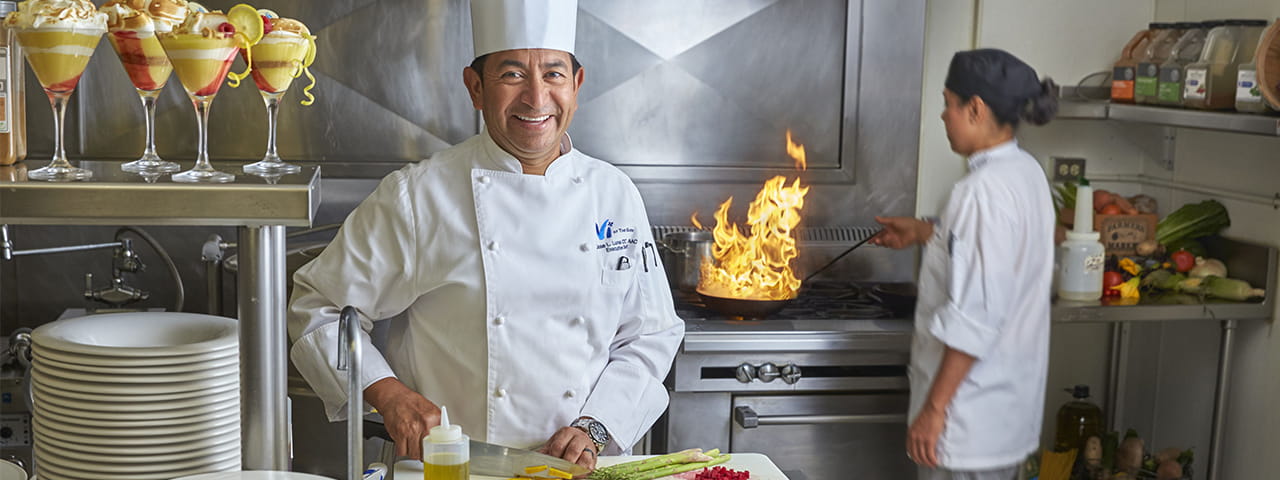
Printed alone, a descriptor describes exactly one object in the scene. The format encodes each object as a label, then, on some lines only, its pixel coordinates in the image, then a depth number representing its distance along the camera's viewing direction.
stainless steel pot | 3.14
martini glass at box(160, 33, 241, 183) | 1.34
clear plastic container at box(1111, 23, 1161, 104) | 3.26
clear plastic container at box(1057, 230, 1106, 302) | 3.06
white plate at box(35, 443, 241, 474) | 1.34
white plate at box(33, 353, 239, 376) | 1.31
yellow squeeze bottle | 1.42
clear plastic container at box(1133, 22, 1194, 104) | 3.15
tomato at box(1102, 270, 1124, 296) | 3.11
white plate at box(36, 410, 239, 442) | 1.33
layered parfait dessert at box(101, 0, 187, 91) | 1.35
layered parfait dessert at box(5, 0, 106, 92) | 1.28
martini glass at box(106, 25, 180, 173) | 1.36
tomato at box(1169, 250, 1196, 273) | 3.20
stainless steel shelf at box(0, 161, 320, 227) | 1.24
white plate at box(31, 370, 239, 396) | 1.31
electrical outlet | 3.59
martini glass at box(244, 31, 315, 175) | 1.48
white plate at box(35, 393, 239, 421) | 1.32
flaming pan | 2.97
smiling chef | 2.01
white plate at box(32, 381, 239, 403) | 1.32
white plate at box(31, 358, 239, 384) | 1.31
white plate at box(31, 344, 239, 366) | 1.31
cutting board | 1.76
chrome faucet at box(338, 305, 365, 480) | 1.25
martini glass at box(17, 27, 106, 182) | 1.29
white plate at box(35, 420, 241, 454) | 1.33
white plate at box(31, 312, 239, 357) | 1.32
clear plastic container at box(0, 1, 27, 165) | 1.39
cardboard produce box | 3.21
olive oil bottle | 3.53
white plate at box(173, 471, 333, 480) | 1.34
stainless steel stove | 2.85
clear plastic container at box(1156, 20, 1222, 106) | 3.04
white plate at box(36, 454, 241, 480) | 1.35
